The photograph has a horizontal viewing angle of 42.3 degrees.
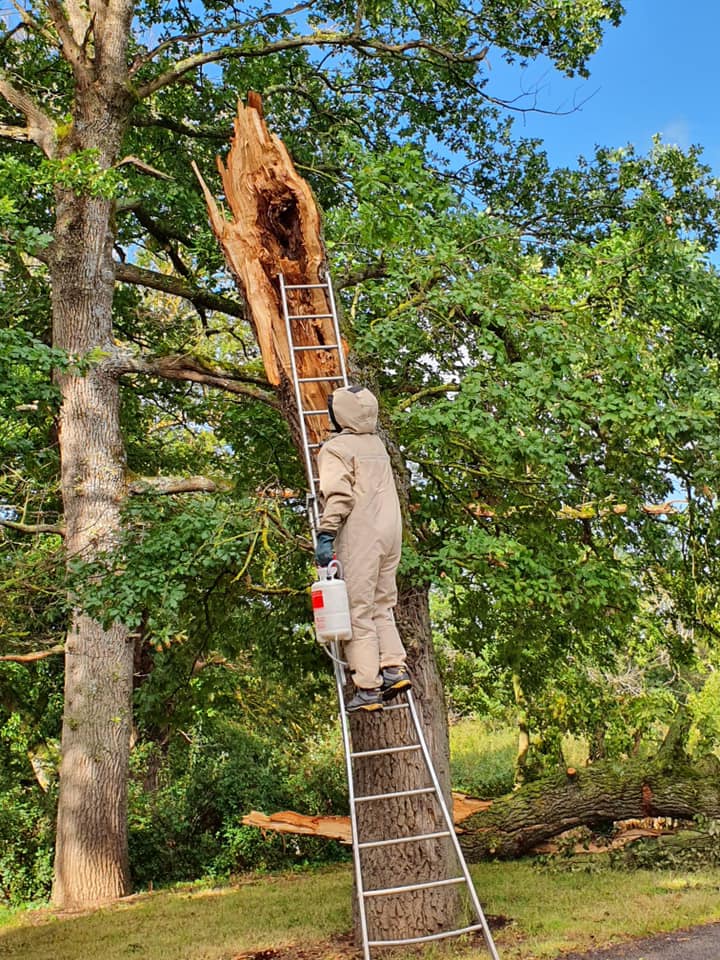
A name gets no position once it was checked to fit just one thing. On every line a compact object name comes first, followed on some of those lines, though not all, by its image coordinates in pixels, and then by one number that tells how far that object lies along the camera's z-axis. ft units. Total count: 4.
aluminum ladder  15.78
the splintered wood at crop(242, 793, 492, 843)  32.19
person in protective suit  18.19
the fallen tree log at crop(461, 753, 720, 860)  32.99
